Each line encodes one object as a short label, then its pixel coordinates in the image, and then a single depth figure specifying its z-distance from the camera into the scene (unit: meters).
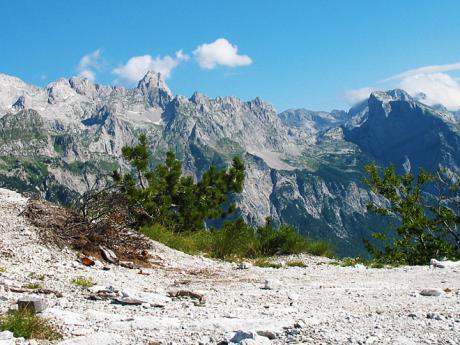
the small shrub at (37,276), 10.60
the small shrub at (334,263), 17.88
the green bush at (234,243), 19.52
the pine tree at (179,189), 32.19
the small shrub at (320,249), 21.56
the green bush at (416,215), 22.42
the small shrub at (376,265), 16.72
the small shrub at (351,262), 17.52
